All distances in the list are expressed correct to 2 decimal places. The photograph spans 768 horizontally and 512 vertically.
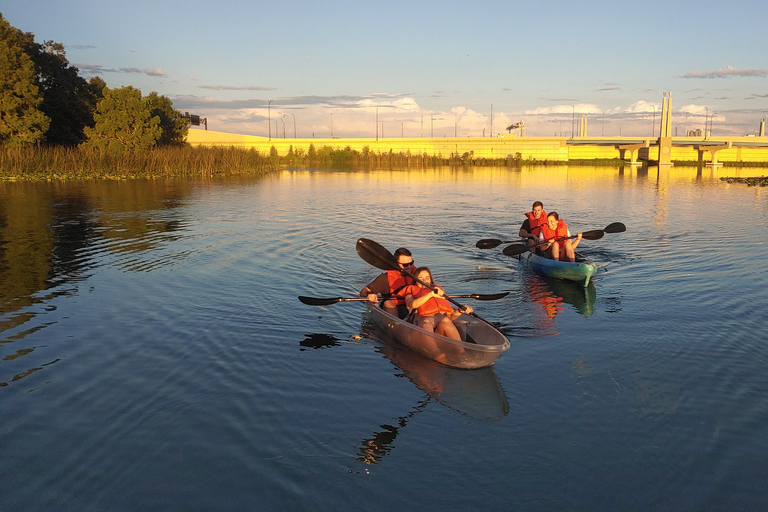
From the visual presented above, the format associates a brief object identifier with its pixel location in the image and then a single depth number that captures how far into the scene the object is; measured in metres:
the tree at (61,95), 52.25
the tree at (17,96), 44.97
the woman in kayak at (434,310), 8.55
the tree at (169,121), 67.56
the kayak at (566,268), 12.42
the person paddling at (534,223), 15.79
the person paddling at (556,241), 13.83
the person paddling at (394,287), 9.73
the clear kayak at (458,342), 7.59
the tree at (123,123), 53.00
